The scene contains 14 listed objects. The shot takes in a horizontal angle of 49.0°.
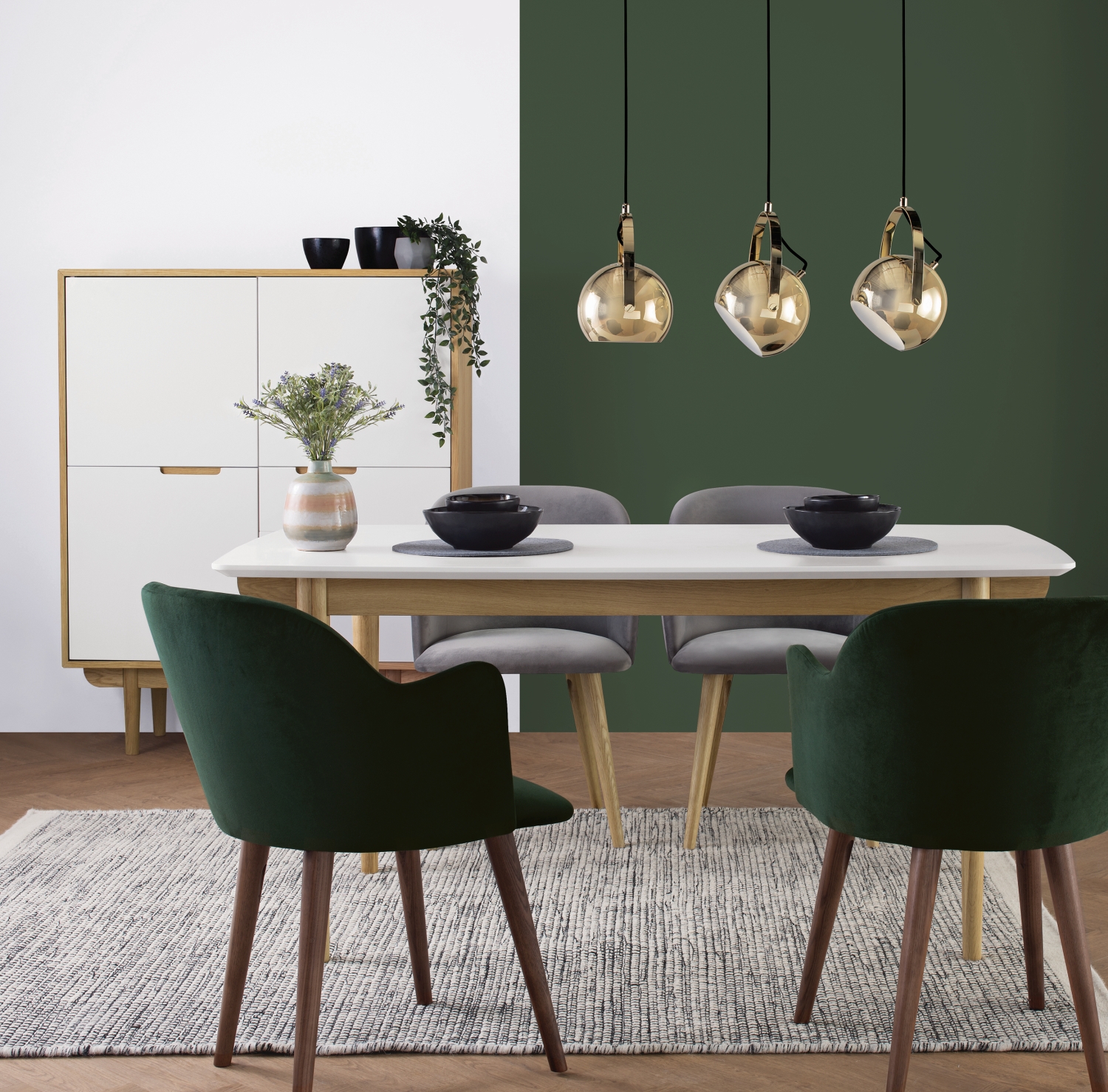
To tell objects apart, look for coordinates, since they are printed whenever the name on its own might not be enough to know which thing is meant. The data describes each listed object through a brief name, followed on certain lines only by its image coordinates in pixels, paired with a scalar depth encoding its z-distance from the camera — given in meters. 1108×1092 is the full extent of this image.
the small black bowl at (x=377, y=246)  3.88
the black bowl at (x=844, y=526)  2.41
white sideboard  3.81
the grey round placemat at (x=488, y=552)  2.39
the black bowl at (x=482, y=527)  2.42
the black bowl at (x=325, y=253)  3.87
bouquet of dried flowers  2.39
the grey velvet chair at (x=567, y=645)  2.97
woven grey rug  2.10
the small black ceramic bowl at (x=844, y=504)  2.48
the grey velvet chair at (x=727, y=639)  2.98
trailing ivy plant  3.77
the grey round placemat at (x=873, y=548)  2.37
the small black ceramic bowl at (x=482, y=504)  2.44
